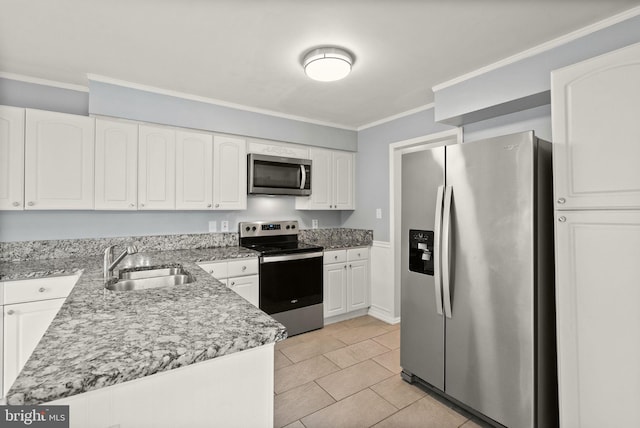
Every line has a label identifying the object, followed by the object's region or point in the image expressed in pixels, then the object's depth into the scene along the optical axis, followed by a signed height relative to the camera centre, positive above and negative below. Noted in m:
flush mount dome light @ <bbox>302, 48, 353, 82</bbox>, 2.17 +1.10
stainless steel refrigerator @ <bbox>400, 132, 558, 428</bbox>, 1.76 -0.37
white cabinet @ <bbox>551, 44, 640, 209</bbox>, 1.50 +0.44
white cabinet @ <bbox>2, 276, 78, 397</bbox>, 2.07 -0.62
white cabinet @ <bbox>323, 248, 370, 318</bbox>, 3.69 -0.74
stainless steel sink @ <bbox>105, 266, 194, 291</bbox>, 2.01 -0.38
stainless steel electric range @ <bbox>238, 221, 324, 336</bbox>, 3.16 -0.61
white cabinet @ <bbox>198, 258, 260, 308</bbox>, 2.86 -0.51
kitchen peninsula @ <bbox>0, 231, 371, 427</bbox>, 0.79 -0.37
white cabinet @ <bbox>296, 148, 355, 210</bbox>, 3.94 +0.50
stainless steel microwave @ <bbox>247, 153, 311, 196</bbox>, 3.42 +0.50
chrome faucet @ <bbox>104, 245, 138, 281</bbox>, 1.75 -0.25
